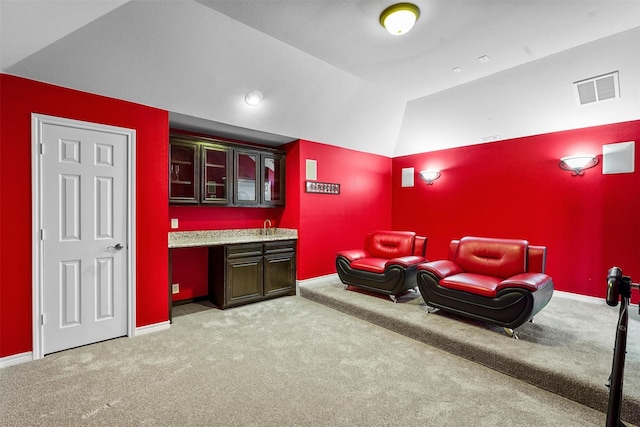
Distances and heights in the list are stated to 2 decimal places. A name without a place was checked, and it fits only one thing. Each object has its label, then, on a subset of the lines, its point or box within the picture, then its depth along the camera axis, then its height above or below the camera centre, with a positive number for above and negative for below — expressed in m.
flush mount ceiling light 2.46 +1.63
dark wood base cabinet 4.02 -0.91
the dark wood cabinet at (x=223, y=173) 3.90 +0.50
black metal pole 1.66 -0.89
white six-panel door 2.73 -0.27
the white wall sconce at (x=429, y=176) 5.58 +0.63
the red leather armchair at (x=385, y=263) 3.92 -0.76
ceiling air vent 3.41 +1.45
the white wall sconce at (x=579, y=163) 3.99 +0.65
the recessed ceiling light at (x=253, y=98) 3.58 +1.34
